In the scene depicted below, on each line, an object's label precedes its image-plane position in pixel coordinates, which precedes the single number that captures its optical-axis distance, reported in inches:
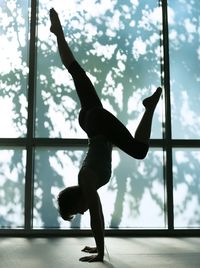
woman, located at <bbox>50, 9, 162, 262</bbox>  88.9
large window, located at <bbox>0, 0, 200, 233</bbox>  145.3
